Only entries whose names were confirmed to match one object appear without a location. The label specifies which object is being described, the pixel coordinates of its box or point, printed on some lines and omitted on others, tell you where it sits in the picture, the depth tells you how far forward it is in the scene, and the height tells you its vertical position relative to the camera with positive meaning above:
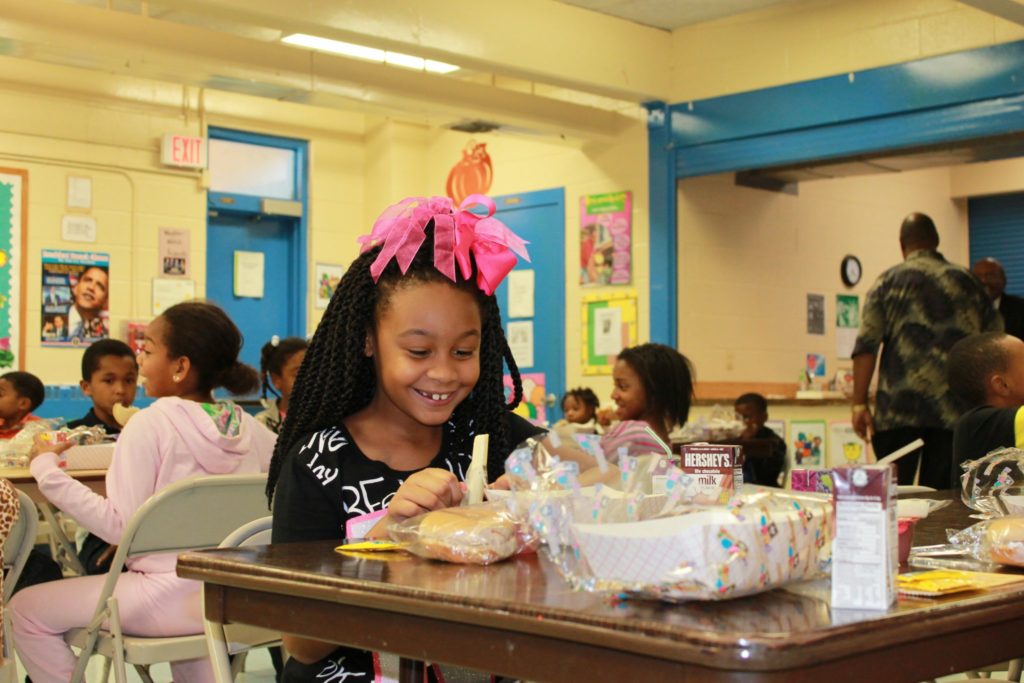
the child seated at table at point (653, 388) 3.96 -0.07
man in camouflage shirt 4.68 +0.12
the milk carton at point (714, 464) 1.37 -0.11
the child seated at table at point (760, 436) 5.77 -0.34
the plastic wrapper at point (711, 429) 5.28 -0.28
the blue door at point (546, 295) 7.09 +0.42
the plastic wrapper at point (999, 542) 1.17 -0.17
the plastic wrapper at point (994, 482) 1.64 -0.17
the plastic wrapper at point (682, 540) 0.89 -0.13
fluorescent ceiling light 5.74 +1.53
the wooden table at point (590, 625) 0.80 -0.19
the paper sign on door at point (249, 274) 7.46 +0.56
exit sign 6.84 +1.21
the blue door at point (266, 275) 7.38 +0.56
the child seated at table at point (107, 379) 4.30 -0.05
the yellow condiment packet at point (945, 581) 0.97 -0.18
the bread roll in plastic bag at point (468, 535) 1.16 -0.16
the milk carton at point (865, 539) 0.90 -0.13
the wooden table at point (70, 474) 2.94 -0.29
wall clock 7.85 +0.62
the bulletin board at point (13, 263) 6.24 +0.53
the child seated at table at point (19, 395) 5.02 -0.12
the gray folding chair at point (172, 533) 2.35 -0.33
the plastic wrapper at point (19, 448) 3.48 -0.24
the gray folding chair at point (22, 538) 2.58 -0.36
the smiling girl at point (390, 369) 1.60 +0.00
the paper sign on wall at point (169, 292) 6.80 +0.42
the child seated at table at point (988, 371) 3.37 -0.01
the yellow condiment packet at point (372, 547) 1.27 -0.19
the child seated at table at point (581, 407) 6.37 -0.21
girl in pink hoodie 2.46 -0.24
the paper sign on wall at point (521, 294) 7.30 +0.44
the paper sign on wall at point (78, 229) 6.47 +0.73
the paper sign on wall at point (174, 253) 6.84 +0.64
